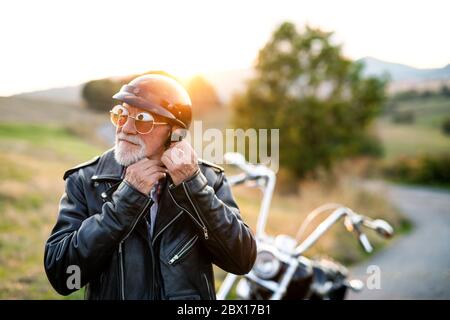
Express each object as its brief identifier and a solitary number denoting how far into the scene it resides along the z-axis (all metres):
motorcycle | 3.66
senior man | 2.21
